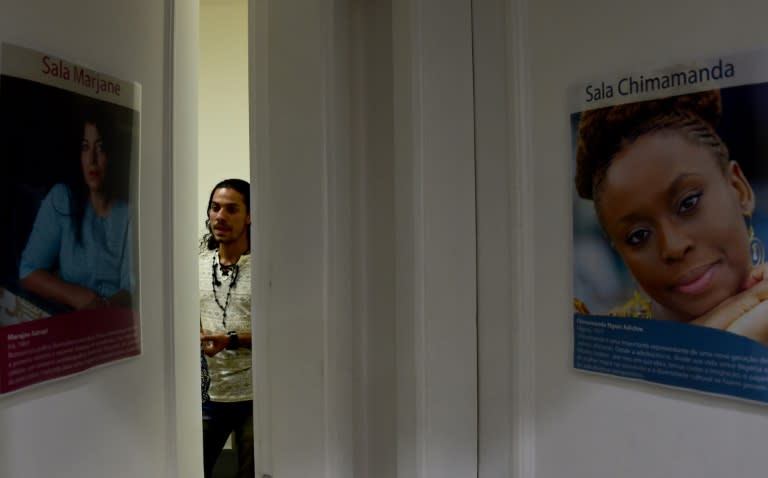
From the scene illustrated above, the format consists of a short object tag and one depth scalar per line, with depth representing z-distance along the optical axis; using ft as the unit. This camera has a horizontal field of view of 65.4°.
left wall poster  2.69
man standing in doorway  7.94
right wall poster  2.56
